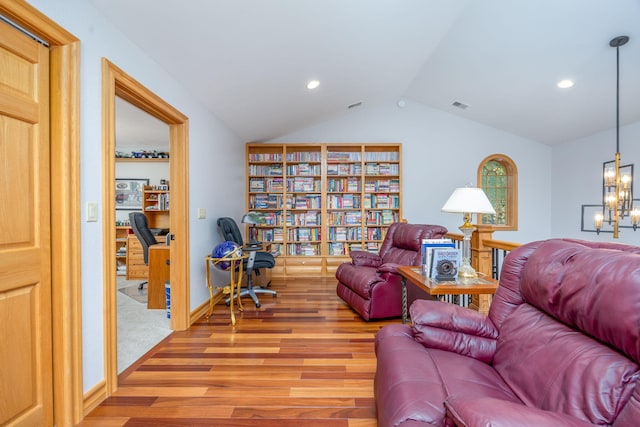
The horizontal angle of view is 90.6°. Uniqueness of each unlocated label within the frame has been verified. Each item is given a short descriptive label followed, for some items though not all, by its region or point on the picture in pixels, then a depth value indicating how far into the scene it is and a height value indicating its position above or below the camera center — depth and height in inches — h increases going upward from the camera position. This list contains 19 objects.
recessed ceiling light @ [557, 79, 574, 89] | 156.7 +63.6
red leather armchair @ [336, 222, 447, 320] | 122.8 -25.8
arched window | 228.5 +16.0
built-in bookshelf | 211.9 +7.2
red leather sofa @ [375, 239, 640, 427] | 34.8 -20.4
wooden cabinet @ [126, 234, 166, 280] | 196.5 -29.5
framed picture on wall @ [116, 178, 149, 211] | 231.5 +13.8
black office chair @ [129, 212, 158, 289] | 162.9 -8.4
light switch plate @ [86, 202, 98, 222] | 68.9 +0.2
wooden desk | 134.7 -26.3
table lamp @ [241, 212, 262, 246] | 143.8 -3.3
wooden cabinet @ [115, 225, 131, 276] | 216.1 -24.6
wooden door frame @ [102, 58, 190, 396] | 74.0 +5.6
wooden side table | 85.4 -20.9
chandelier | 126.1 +8.3
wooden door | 54.0 -3.8
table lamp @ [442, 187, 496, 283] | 94.6 +1.8
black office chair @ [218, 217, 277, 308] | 139.7 -20.9
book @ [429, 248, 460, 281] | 95.4 -16.0
